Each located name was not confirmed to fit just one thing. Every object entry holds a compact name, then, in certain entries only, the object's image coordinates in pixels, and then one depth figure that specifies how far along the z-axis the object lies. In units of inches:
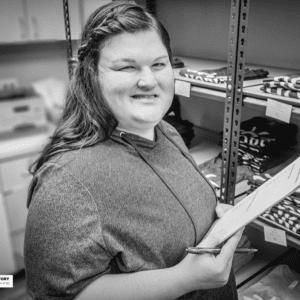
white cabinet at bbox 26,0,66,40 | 73.1
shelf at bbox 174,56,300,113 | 45.1
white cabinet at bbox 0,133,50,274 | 92.0
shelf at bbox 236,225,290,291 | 65.0
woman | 29.8
